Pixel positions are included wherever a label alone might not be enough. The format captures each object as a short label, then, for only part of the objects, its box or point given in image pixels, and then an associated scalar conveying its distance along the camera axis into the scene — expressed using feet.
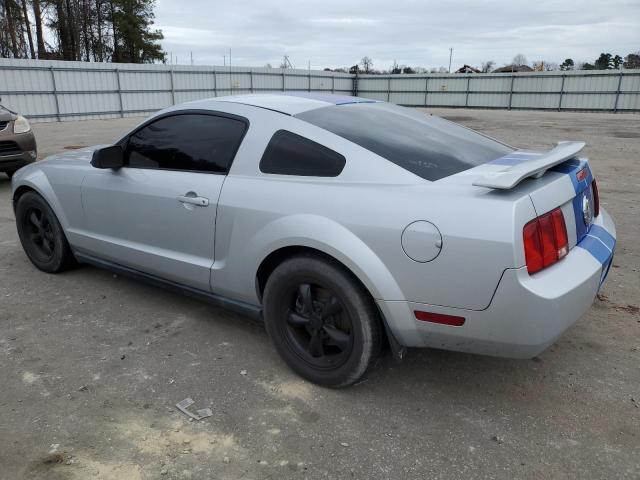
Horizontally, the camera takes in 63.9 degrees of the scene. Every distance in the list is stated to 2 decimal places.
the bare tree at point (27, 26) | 103.45
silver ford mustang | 7.10
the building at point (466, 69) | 186.19
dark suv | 25.59
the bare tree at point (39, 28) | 105.09
